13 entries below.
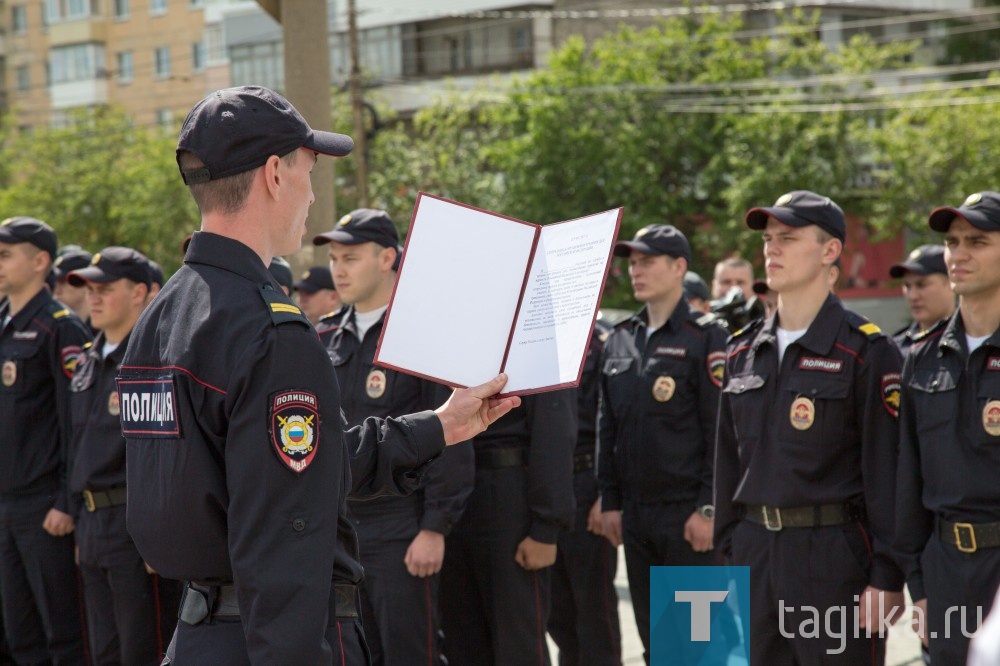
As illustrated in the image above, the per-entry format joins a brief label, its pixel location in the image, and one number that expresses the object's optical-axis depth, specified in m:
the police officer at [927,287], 7.18
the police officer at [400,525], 5.14
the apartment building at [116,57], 48.97
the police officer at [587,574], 6.42
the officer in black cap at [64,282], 8.50
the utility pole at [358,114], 23.88
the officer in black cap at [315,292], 7.76
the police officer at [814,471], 4.50
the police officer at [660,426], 6.25
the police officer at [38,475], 6.39
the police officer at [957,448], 4.14
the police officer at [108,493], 5.71
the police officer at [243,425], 2.40
